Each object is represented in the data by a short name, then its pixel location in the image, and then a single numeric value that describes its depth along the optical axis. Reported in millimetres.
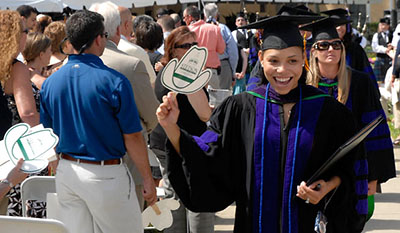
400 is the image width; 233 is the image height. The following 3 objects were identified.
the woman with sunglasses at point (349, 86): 5191
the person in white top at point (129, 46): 6219
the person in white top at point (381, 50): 16969
